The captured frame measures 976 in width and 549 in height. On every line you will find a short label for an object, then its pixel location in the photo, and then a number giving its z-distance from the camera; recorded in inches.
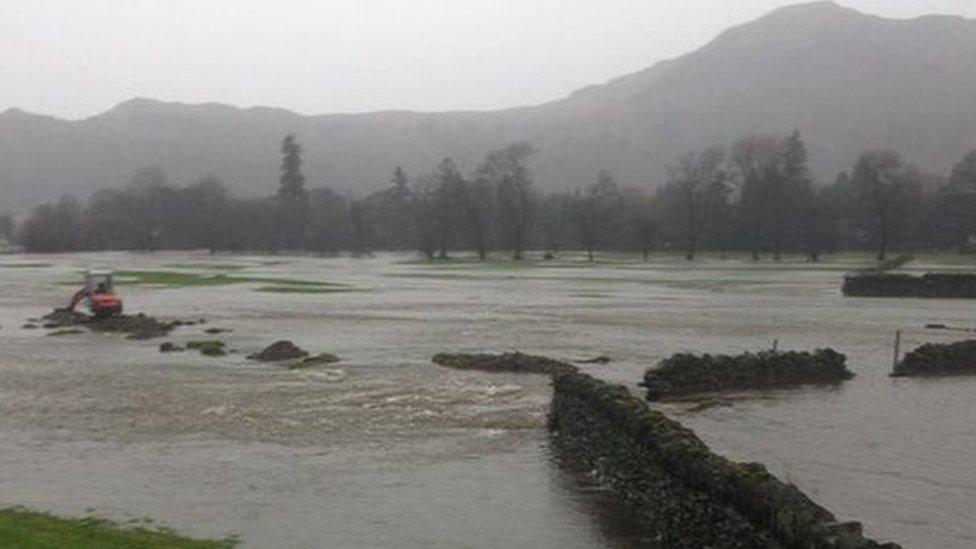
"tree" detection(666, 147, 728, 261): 6481.3
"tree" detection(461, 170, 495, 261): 6510.8
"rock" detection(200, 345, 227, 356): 1845.1
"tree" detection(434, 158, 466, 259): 6535.4
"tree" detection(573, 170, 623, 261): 6599.4
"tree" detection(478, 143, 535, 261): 6811.0
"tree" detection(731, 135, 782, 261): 6112.2
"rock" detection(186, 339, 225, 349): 1934.7
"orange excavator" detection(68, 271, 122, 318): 2394.2
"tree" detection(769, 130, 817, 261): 6013.8
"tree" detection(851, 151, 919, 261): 5664.4
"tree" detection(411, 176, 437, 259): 6599.4
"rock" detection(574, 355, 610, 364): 1716.3
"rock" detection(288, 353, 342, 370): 1680.6
